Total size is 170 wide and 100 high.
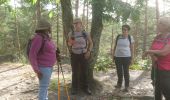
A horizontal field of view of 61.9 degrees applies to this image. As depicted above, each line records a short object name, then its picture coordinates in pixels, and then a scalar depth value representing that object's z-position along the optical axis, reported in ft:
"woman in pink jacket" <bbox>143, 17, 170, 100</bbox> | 7.61
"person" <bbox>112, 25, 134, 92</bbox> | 12.40
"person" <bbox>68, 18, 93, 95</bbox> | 11.33
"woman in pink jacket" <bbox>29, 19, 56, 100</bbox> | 8.35
